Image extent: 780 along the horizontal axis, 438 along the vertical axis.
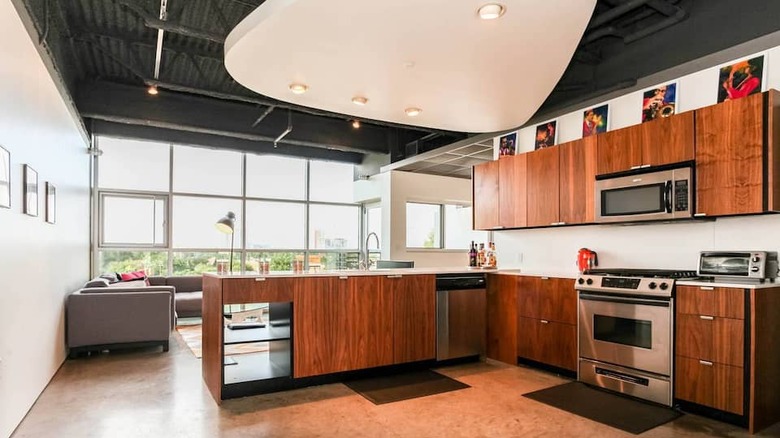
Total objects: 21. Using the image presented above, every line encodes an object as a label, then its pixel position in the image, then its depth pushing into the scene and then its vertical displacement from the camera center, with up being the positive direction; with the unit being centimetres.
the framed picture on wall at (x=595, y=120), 434 +102
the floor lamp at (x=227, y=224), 398 -1
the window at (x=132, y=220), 799 +4
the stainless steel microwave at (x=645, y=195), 345 +24
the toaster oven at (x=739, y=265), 308 -28
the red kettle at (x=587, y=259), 440 -34
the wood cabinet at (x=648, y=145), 345 +66
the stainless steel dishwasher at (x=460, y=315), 446 -93
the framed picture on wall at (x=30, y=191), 312 +22
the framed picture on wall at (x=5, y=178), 260 +26
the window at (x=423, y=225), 938 -3
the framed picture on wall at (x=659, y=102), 378 +105
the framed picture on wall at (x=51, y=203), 389 +17
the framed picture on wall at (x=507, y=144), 537 +96
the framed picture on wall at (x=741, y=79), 325 +108
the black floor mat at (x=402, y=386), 361 -138
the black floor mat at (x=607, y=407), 306 -135
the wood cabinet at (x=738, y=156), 299 +47
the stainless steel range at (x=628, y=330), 332 -84
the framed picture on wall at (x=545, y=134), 486 +98
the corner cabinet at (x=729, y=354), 287 -86
